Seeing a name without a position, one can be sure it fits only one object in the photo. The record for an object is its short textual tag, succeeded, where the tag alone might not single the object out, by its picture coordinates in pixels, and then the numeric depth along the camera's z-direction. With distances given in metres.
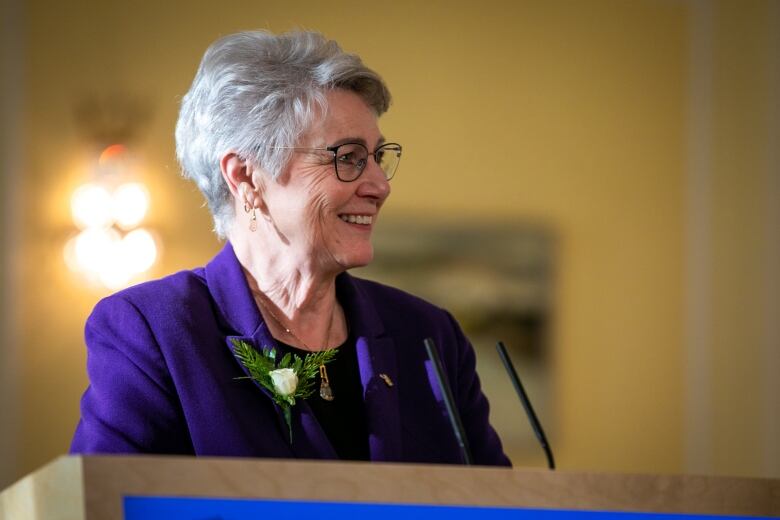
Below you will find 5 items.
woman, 4.27
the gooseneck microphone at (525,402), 4.25
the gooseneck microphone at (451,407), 4.19
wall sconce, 6.64
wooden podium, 3.94
